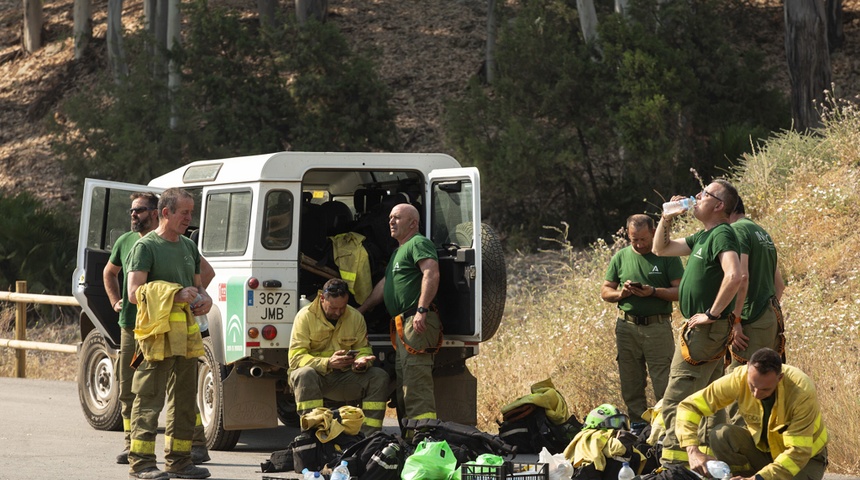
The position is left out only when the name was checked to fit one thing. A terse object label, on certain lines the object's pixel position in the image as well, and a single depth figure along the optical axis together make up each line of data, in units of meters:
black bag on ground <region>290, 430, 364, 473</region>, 16.31
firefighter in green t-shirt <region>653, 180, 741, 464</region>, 15.62
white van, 18.92
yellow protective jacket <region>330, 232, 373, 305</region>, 19.87
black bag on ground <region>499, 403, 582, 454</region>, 18.58
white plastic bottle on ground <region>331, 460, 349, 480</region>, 14.19
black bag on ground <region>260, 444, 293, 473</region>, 16.87
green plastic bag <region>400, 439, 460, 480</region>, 14.62
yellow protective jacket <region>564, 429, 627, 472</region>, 15.29
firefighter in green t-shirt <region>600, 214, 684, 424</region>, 19.39
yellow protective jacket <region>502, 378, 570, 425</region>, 18.62
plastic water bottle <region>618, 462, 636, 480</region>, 14.52
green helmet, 15.71
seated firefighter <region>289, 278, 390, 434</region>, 18.45
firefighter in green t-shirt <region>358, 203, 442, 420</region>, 18.59
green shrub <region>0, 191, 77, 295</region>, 39.91
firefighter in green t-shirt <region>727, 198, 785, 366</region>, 16.09
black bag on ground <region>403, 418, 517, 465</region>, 15.91
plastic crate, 13.74
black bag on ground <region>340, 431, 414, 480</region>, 15.20
